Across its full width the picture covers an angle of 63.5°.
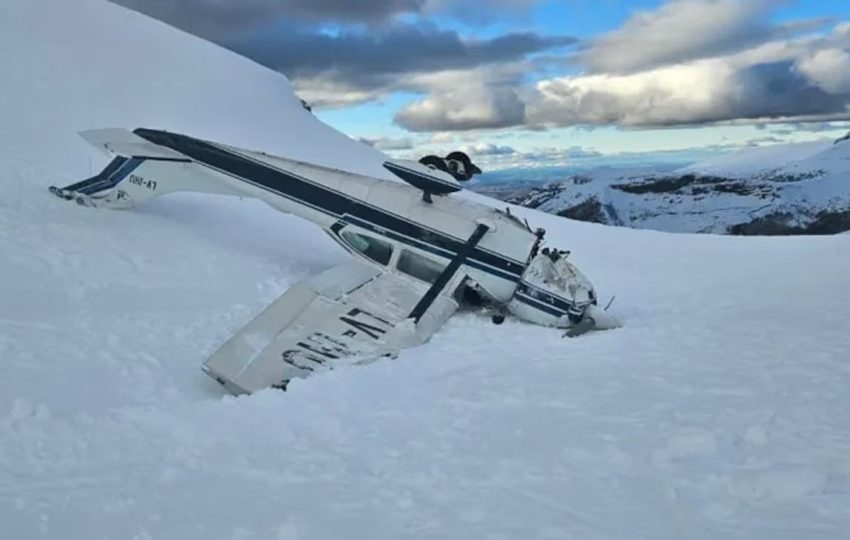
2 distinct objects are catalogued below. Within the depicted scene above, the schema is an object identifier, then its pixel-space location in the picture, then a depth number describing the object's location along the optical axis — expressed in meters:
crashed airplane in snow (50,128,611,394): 8.80
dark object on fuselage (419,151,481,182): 11.46
